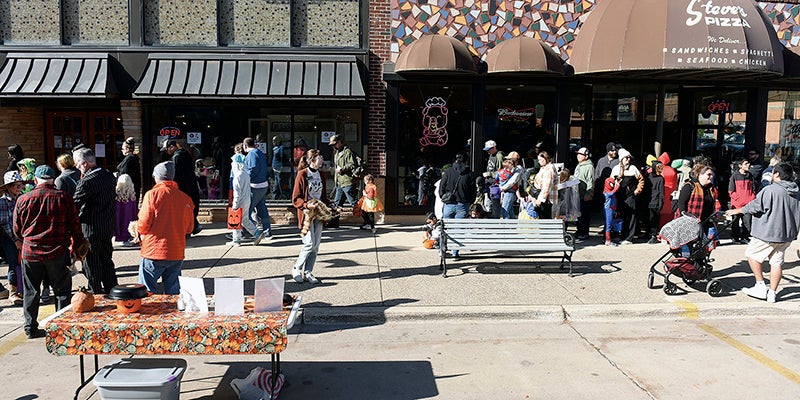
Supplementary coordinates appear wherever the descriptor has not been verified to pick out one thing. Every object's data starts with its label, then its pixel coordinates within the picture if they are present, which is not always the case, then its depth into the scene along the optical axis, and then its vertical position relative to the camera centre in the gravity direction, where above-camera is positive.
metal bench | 8.98 -1.37
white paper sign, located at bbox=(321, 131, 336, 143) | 13.30 +0.11
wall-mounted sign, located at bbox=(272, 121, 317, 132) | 13.23 +0.31
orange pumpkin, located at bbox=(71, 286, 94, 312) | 4.92 -1.29
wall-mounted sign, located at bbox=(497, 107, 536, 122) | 13.27 +0.62
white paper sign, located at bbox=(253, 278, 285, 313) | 5.00 -1.25
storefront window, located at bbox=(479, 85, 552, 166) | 13.25 +0.53
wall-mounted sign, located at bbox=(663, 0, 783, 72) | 10.82 +1.89
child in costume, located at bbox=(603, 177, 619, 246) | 11.05 -1.02
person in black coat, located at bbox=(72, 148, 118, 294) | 7.27 -0.91
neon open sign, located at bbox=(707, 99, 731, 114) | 14.09 +0.88
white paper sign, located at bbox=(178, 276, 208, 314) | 4.96 -1.24
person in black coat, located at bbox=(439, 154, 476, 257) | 10.02 -0.73
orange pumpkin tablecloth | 4.59 -1.45
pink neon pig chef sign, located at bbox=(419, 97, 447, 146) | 13.10 +0.41
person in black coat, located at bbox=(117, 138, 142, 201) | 10.73 -0.45
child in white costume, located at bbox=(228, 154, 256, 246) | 10.92 -0.88
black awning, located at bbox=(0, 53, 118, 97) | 11.97 +1.23
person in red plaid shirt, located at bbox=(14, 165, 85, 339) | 6.27 -0.98
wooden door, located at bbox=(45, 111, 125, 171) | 14.08 +0.18
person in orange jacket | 6.34 -0.89
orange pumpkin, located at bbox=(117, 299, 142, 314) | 4.94 -1.32
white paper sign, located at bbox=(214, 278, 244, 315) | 4.92 -1.24
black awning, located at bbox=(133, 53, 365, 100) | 12.21 +1.27
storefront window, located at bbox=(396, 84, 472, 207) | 13.09 +0.22
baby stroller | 8.20 -1.44
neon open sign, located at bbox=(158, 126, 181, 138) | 13.02 +0.18
